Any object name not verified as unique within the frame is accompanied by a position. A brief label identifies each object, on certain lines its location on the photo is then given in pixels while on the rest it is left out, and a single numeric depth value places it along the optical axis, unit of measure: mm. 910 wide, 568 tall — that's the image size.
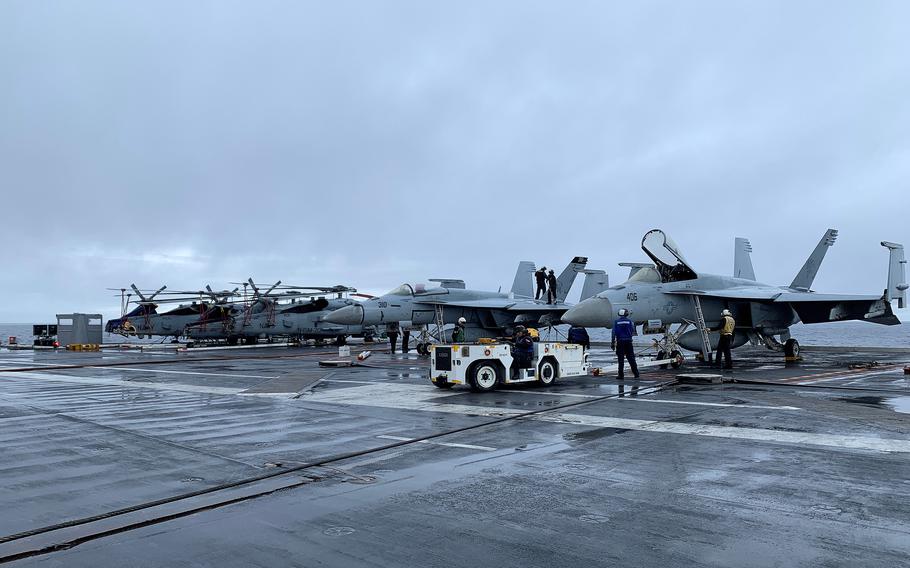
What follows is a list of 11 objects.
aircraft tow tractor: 12883
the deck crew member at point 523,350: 13320
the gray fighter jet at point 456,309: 27031
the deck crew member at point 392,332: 29575
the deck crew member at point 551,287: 29459
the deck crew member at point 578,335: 18250
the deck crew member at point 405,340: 30531
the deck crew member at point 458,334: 18959
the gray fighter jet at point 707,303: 18141
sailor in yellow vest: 17078
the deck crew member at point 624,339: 15164
